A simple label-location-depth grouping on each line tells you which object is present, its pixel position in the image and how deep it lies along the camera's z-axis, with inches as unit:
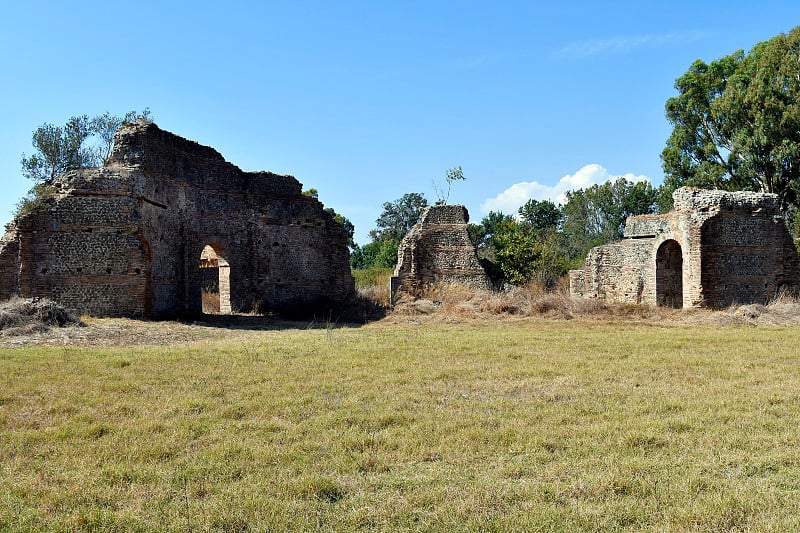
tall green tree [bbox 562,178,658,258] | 1705.2
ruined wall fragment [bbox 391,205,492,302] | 756.0
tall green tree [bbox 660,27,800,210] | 1010.1
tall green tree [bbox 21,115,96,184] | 1291.8
